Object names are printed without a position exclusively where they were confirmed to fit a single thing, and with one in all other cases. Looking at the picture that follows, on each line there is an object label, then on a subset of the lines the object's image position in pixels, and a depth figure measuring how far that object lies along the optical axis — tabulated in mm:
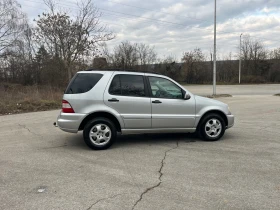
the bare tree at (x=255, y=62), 61734
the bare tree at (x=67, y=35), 29922
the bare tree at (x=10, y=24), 33688
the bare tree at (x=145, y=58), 61406
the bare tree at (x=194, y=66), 63562
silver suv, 5828
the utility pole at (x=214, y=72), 23689
